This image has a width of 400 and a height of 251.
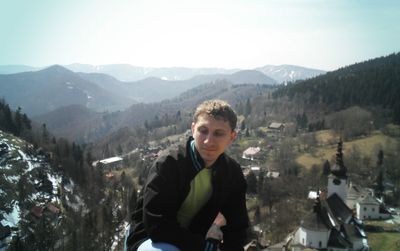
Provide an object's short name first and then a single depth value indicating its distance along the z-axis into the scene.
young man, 2.94
